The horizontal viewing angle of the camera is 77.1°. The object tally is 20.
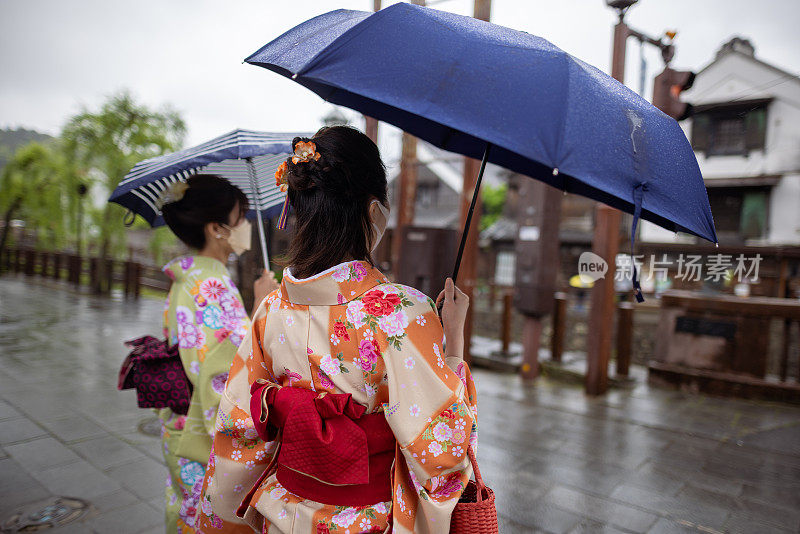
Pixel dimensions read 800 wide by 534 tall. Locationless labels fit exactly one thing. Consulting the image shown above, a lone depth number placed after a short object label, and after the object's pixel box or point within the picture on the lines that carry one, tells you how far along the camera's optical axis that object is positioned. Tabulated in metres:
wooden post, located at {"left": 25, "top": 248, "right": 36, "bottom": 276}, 19.39
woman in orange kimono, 1.28
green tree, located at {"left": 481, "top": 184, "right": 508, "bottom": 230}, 28.86
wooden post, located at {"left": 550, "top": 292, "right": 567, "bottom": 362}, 7.77
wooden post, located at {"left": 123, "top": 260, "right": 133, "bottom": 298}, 14.61
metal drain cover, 2.83
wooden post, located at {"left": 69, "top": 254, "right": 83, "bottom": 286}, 16.61
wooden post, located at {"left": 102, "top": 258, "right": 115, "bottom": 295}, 15.16
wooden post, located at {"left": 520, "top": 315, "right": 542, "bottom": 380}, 7.18
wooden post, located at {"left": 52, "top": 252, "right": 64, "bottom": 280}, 18.31
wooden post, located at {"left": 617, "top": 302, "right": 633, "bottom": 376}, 7.12
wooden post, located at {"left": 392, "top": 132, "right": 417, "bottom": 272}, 8.41
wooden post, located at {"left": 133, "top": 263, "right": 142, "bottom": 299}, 14.59
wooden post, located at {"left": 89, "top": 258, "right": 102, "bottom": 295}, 15.01
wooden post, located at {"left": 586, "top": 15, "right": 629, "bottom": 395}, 6.16
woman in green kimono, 2.15
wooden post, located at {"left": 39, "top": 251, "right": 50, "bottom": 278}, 18.84
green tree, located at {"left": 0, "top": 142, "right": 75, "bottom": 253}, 17.81
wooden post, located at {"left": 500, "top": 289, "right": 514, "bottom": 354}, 8.23
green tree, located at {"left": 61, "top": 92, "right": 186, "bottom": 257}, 14.54
